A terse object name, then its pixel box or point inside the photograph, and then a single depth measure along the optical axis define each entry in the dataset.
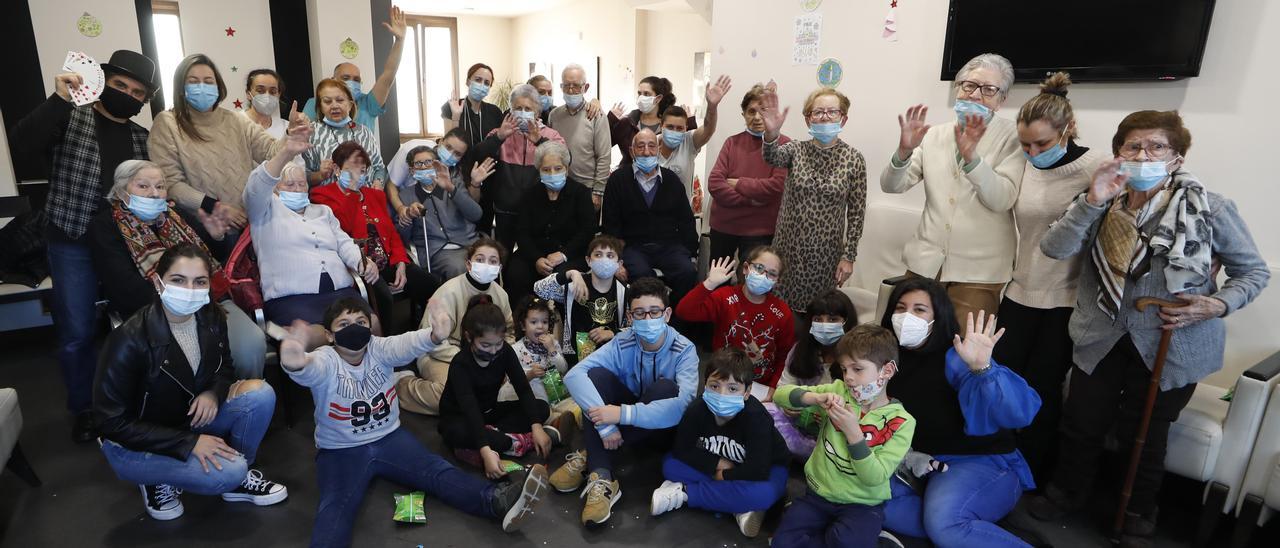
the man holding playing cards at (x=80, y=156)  2.81
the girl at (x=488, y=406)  2.80
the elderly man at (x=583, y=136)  4.56
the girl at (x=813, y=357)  2.82
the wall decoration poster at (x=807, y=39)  4.50
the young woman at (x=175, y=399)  2.29
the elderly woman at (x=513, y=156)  4.25
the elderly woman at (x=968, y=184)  2.59
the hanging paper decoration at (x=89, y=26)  4.91
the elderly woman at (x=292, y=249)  3.07
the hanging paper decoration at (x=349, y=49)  6.09
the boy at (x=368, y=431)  2.44
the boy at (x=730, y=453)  2.43
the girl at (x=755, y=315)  3.17
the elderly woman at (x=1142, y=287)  2.20
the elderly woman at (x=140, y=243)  2.73
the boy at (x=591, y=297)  3.54
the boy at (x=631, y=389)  2.63
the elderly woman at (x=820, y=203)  3.31
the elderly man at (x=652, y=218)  4.03
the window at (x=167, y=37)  5.79
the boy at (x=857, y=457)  2.20
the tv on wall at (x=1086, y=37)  2.91
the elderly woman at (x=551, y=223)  4.02
